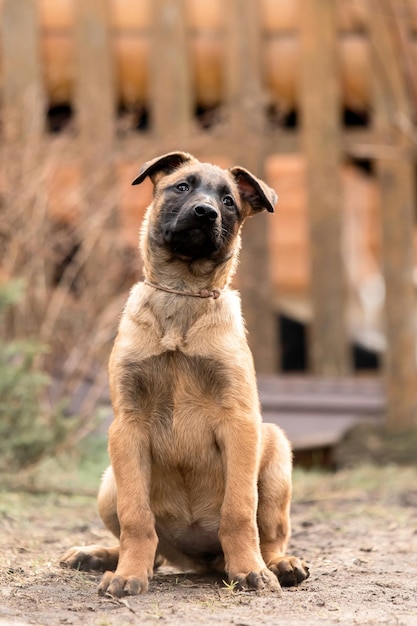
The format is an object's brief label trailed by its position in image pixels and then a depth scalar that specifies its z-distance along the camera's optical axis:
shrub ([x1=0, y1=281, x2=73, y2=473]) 13.54
